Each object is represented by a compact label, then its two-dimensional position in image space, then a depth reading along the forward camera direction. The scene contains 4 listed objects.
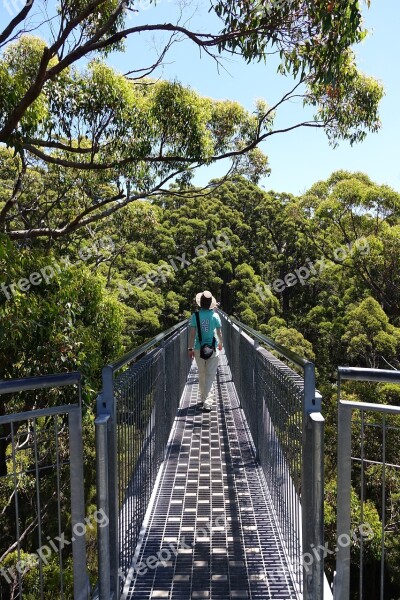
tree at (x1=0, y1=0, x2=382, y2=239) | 6.85
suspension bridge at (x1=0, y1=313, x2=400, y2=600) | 2.52
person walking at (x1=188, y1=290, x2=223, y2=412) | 7.15
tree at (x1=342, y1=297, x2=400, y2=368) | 18.17
